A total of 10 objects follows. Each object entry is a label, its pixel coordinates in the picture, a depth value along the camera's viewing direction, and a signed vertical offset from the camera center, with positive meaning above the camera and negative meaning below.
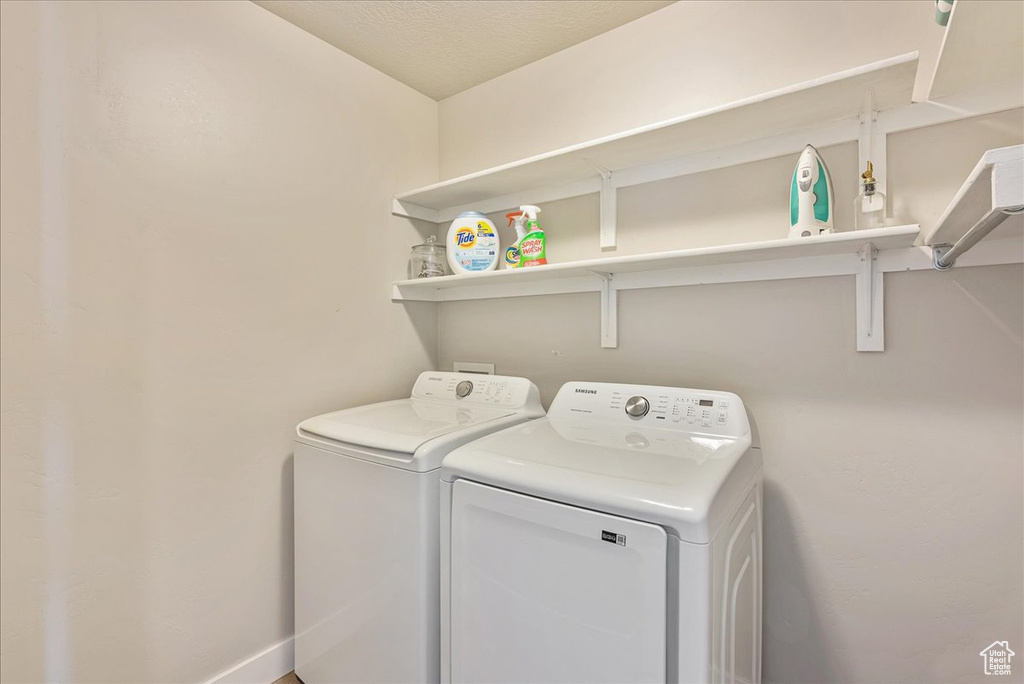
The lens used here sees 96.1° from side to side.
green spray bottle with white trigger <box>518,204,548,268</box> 1.81 +0.36
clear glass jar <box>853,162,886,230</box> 1.22 +0.35
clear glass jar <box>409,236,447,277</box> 2.08 +0.34
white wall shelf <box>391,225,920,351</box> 1.22 +0.23
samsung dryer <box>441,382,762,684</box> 0.85 -0.46
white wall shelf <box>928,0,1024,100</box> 0.89 +0.63
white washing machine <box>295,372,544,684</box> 1.21 -0.58
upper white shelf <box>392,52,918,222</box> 1.16 +0.63
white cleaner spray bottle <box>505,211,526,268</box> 1.86 +0.40
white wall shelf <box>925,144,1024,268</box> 0.61 +0.23
